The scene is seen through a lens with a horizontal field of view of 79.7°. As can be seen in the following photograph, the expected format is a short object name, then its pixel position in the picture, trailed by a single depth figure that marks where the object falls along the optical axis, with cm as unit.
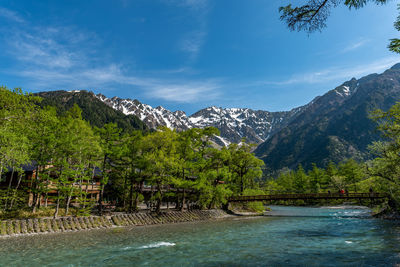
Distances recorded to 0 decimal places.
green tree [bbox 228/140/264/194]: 5131
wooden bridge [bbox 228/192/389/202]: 4829
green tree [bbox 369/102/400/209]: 3158
